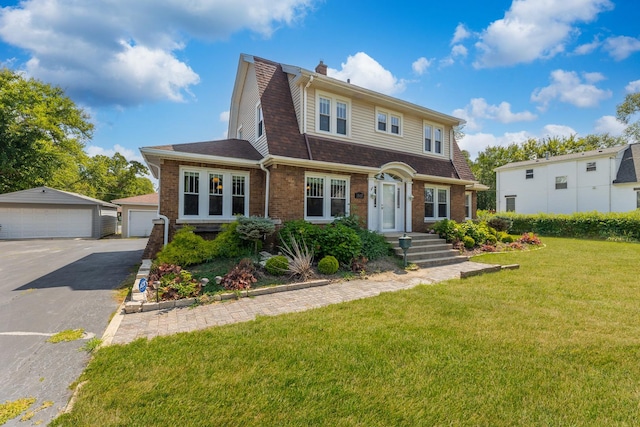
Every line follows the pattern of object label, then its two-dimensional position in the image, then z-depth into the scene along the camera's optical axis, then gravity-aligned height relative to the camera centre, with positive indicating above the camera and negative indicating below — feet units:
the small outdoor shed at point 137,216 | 66.85 -0.27
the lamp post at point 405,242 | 26.23 -2.49
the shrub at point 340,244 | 25.45 -2.67
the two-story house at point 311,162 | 28.63 +6.11
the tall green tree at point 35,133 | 65.36 +21.38
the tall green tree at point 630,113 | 86.53 +34.37
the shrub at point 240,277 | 19.29 -4.59
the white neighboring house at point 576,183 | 63.41 +9.16
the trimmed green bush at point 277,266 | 22.03 -4.12
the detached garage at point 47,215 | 58.08 -0.13
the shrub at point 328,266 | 23.50 -4.35
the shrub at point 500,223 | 49.32 -1.08
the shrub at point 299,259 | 22.40 -3.71
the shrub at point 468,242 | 35.35 -3.27
